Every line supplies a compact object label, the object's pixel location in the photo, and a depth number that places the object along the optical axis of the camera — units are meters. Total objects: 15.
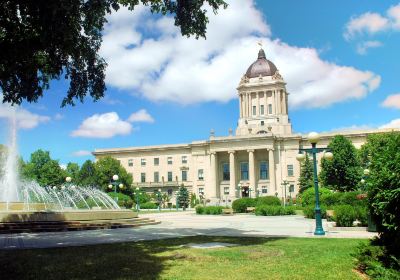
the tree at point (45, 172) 76.75
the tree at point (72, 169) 83.24
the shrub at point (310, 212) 28.25
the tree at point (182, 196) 68.38
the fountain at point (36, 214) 19.95
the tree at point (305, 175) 70.75
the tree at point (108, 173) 78.06
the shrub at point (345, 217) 19.00
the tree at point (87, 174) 74.94
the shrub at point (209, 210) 43.53
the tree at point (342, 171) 59.62
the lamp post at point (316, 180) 16.31
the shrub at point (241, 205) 46.41
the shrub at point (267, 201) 49.09
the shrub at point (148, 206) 69.88
